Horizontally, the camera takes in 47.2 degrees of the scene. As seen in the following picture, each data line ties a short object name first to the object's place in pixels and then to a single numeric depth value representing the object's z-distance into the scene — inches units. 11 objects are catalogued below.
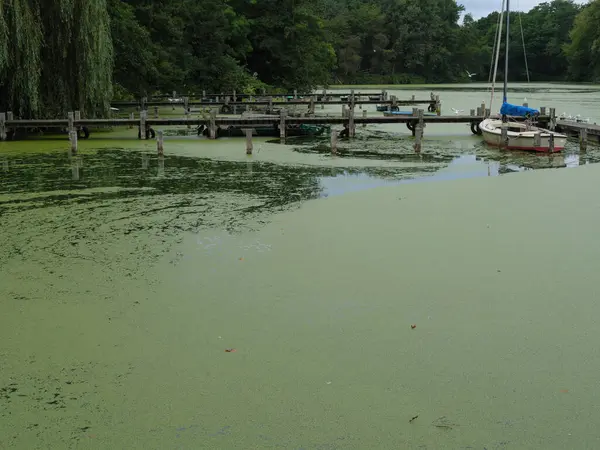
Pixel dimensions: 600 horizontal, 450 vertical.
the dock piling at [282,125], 961.5
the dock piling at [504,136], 849.5
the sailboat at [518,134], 806.5
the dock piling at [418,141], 816.9
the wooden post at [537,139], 805.9
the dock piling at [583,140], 827.4
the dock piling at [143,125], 926.4
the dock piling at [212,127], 948.4
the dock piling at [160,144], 749.8
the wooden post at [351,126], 997.2
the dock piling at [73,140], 769.6
